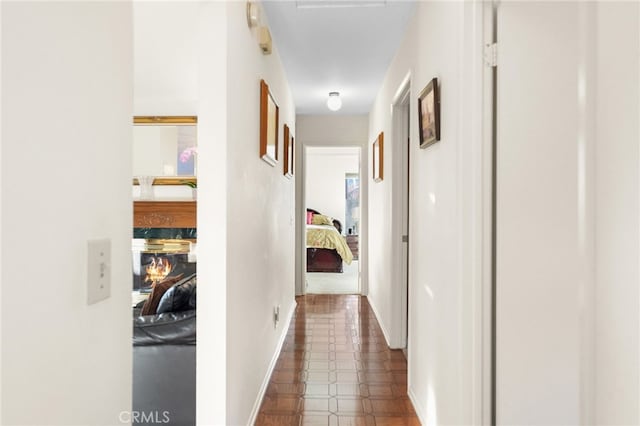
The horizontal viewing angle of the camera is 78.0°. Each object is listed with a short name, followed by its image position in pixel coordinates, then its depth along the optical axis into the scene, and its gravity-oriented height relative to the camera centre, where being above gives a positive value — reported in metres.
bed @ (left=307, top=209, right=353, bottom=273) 7.21 -0.71
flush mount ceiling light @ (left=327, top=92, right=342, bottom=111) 4.23 +1.20
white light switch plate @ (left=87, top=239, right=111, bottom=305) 0.69 -0.11
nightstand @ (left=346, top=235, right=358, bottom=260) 9.02 -0.73
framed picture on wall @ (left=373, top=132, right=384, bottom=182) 3.98 +0.58
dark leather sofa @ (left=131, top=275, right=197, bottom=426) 1.78 -0.73
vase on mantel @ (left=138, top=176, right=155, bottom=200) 4.49 +0.29
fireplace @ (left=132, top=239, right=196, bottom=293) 4.60 -0.51
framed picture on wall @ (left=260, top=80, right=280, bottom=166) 2.47 +0.58
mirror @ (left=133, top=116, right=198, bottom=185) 4.52 +0.73
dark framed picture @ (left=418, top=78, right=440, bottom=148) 1.93 +0.52
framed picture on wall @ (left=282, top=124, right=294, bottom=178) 3.72 +0.59
